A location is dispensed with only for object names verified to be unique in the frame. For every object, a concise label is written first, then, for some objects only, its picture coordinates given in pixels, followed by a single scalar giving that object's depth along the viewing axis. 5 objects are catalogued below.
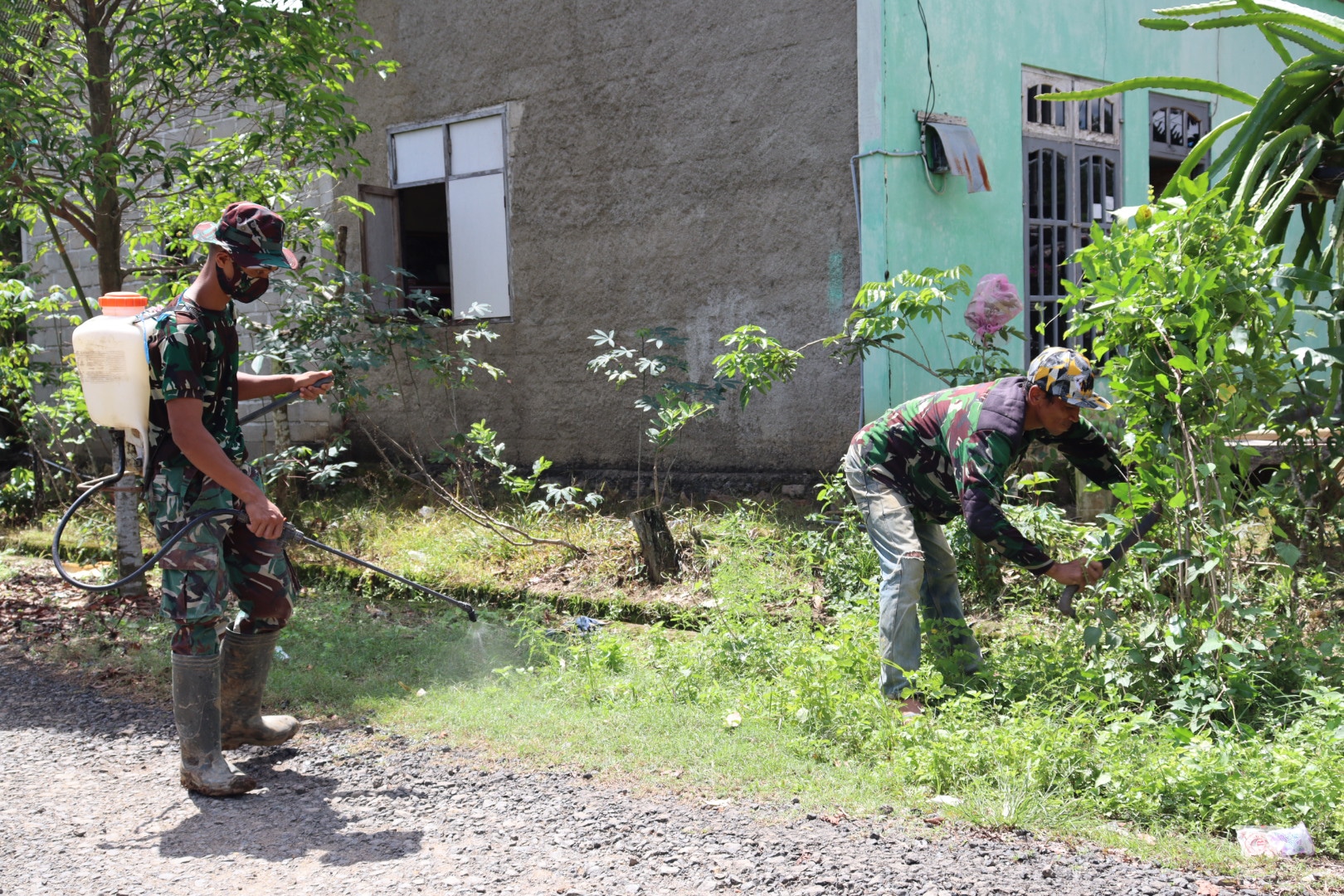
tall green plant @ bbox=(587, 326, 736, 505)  7.14
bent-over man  4.43
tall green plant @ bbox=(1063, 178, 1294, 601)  4.23
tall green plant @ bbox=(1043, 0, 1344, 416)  4.78
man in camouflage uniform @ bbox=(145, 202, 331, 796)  4.14
